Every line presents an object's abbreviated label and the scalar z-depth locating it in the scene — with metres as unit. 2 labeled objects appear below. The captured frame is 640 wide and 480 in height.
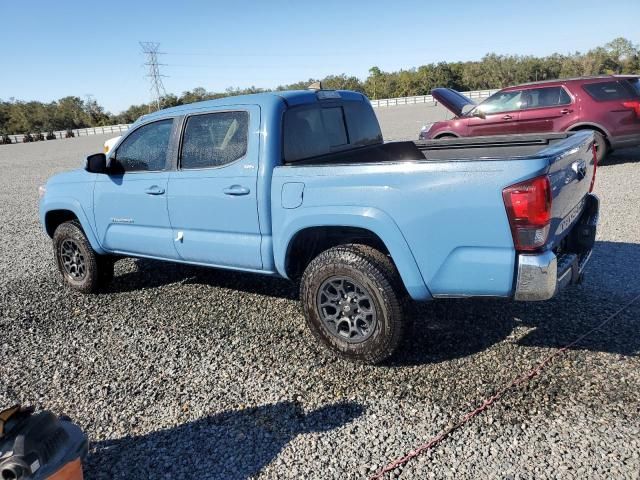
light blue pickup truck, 2.82
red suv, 9.21
